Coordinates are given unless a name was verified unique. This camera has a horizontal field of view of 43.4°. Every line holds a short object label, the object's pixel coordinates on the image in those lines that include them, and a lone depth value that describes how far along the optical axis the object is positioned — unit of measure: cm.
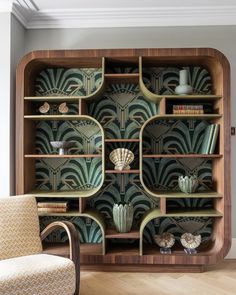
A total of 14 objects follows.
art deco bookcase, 280
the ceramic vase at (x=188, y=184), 267
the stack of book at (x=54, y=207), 277
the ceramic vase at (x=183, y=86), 273
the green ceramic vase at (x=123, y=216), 268
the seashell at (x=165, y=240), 275
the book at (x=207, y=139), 273
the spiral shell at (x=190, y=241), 272
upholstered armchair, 185
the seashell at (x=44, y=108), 291
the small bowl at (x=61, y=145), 283
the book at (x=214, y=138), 269
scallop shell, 275
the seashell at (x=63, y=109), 291
